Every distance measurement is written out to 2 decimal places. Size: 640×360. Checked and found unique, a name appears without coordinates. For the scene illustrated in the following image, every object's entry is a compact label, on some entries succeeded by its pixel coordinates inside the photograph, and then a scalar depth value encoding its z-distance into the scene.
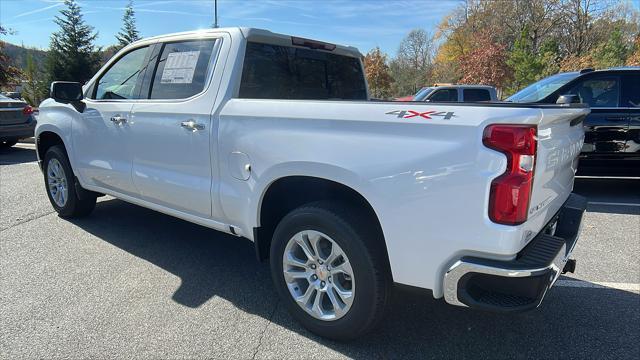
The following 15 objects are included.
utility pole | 18.15
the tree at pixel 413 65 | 47.84
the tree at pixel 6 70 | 16.11
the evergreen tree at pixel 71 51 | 35.09
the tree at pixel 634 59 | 24.34
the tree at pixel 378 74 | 42.53
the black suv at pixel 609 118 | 6.08
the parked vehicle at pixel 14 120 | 10.01
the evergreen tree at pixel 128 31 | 43.40
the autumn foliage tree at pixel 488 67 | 34.56
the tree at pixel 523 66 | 33.12
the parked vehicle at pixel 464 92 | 13.27
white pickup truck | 2.05
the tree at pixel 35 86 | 34.19
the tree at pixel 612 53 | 28.08
